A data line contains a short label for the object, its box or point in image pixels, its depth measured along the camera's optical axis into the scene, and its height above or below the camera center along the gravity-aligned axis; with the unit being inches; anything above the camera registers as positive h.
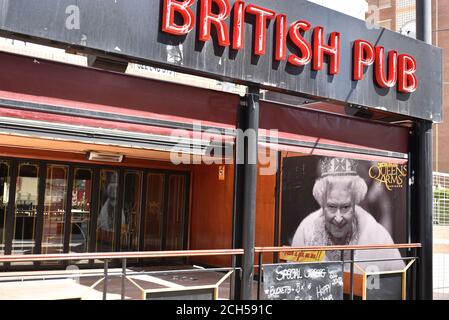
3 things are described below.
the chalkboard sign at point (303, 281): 211.0 -33.6
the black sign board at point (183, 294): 179.8 -35.0
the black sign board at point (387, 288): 256.1 -42.1
